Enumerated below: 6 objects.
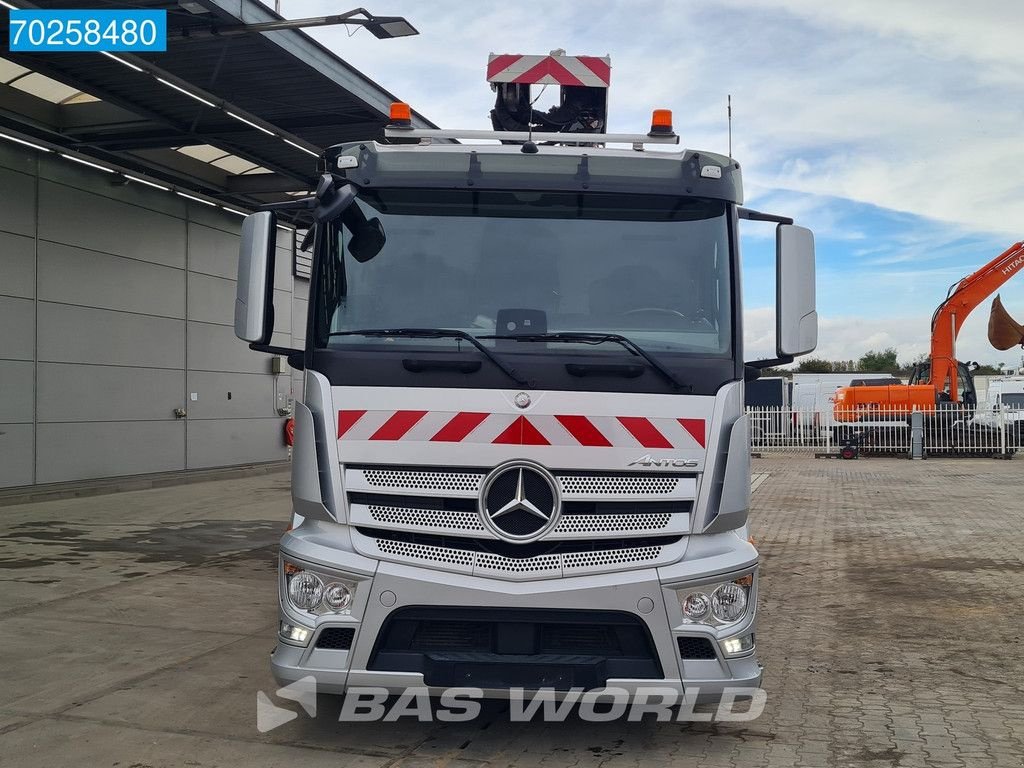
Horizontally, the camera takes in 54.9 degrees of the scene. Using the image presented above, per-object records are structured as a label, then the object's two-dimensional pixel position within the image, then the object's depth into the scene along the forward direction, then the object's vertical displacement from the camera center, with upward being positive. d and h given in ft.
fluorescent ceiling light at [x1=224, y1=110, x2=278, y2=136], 47.20 +14.01
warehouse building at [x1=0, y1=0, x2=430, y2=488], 43.09 +10.56
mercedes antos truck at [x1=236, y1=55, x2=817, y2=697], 13.85 -0.23
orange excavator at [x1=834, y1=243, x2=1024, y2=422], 82.79 +3.20
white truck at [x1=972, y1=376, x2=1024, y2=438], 86.43 -1.24
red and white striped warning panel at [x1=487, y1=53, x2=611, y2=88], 22.54 +7.72
